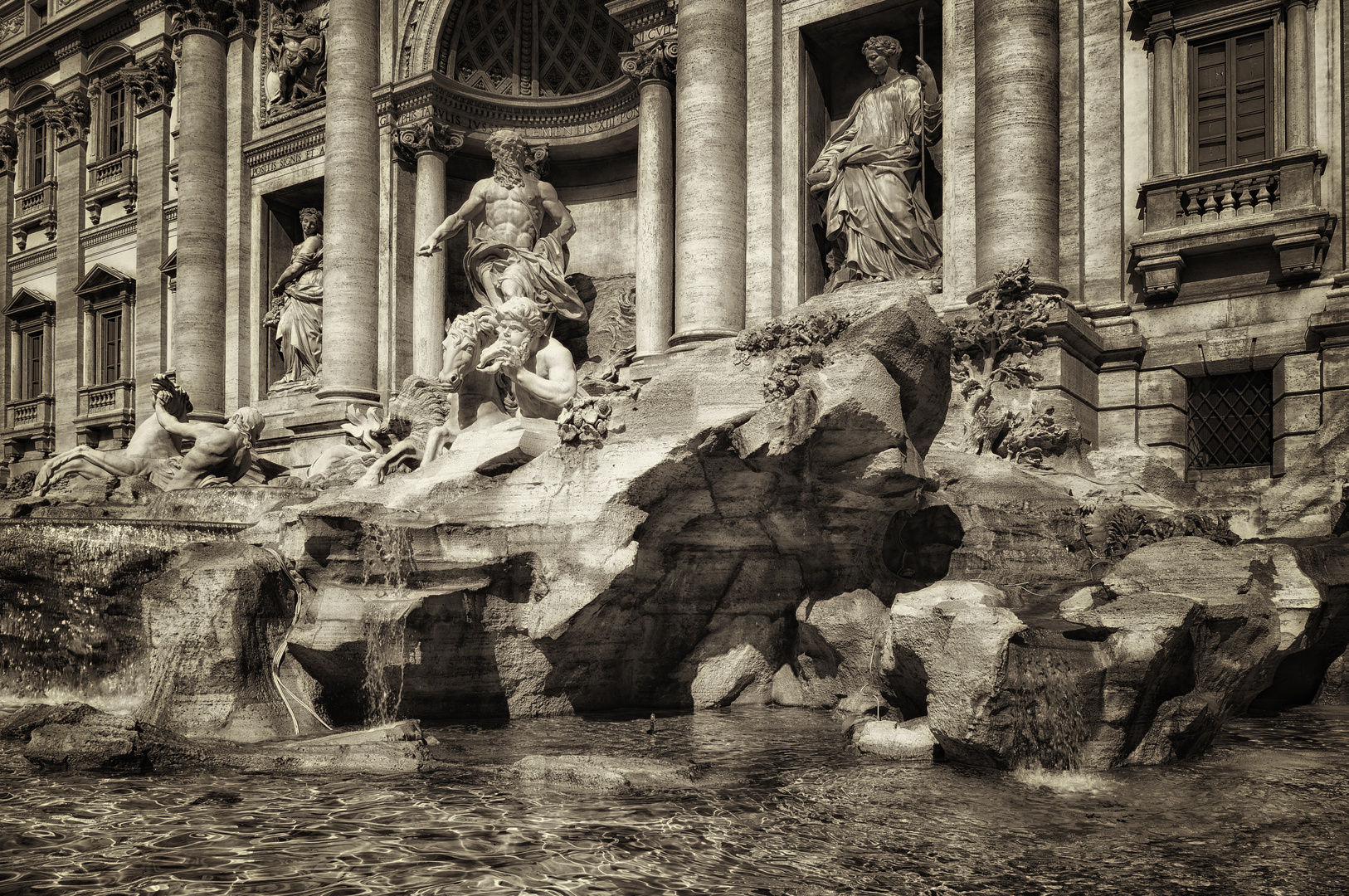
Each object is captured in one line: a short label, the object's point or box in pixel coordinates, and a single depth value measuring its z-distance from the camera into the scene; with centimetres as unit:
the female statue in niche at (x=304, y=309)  1927
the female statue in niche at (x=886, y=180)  1327
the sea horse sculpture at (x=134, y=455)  1477
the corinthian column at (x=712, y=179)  1370
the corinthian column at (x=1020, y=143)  1183
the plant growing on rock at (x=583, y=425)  835
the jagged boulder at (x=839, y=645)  817
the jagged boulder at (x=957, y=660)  612
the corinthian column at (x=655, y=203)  1473
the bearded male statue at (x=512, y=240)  1581
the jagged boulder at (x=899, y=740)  650
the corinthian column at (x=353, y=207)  1750
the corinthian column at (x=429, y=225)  1698
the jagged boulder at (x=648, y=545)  776
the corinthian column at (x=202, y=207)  2008
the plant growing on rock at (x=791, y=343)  781
